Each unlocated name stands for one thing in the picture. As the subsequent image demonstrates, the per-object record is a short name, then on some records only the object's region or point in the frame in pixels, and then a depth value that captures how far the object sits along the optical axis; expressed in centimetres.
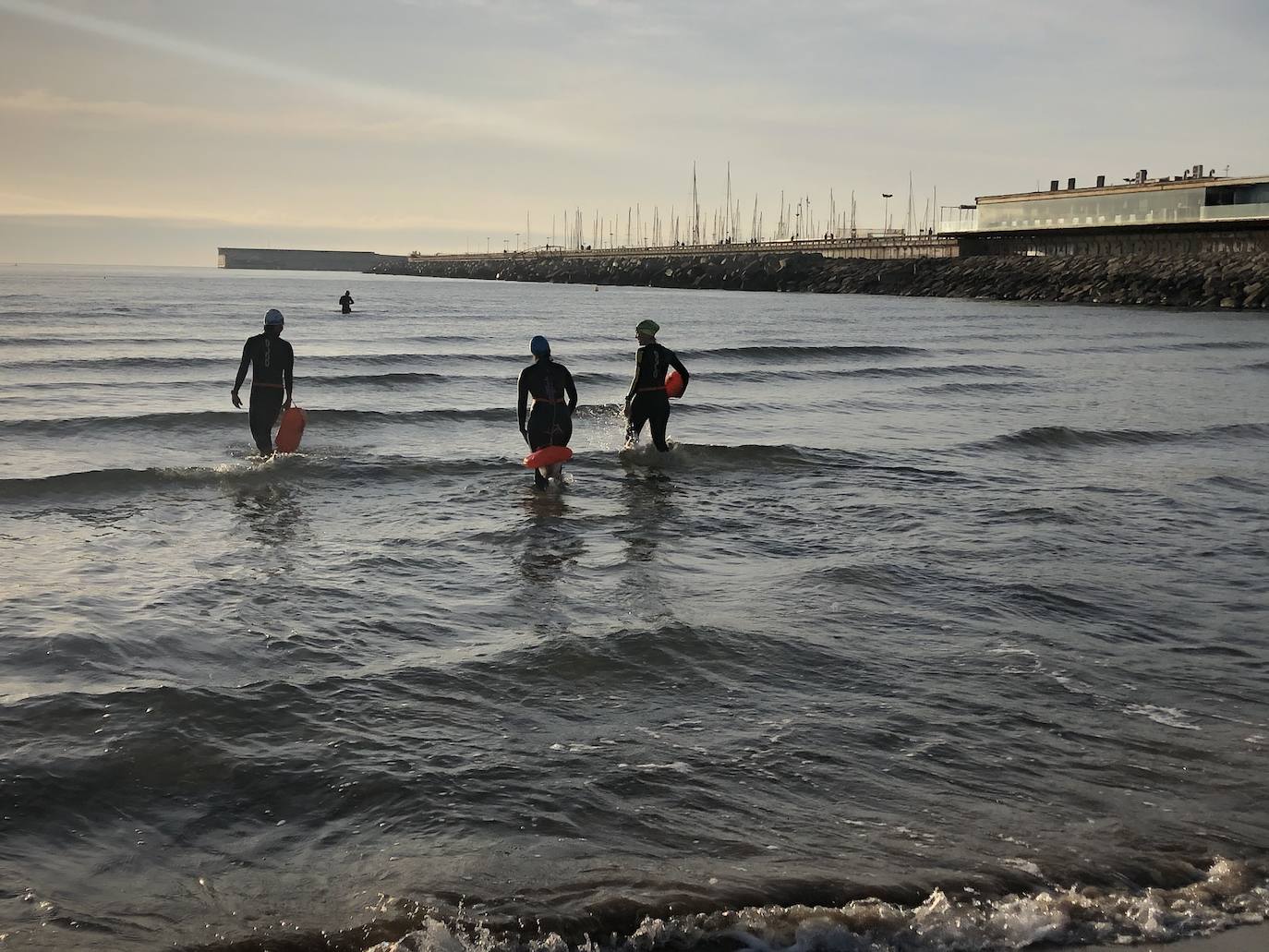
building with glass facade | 6569
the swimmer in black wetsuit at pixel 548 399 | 1185
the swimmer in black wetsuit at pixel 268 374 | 1332
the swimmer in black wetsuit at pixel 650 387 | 1354
